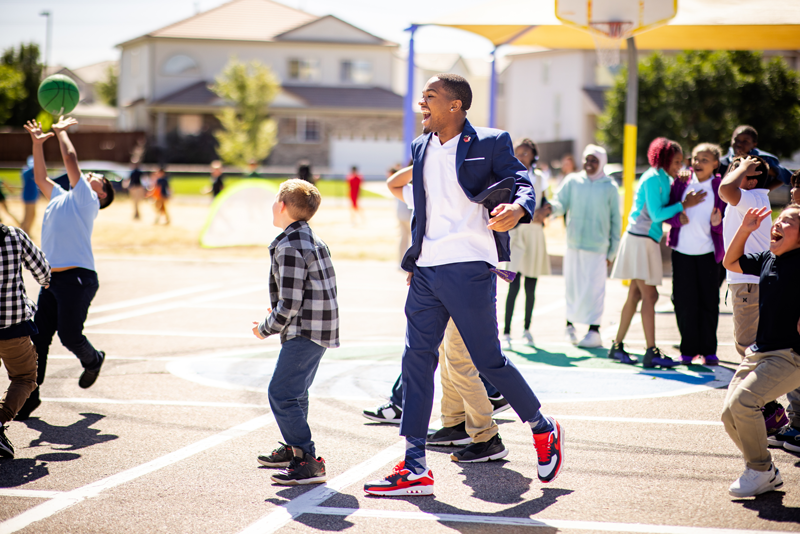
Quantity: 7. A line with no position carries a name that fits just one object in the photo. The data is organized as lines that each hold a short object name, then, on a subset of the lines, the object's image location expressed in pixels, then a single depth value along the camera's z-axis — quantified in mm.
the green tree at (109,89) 89625
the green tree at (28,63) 66800
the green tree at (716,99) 30469
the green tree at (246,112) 49719
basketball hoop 12234
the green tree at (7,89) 51719
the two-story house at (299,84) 54438
